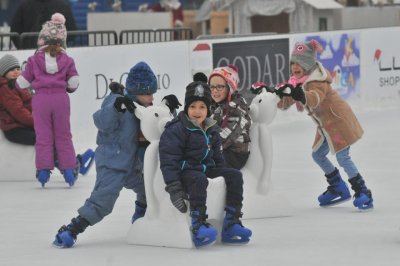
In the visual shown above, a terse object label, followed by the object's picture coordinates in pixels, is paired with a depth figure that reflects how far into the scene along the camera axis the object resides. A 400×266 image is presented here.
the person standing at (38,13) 17.09
